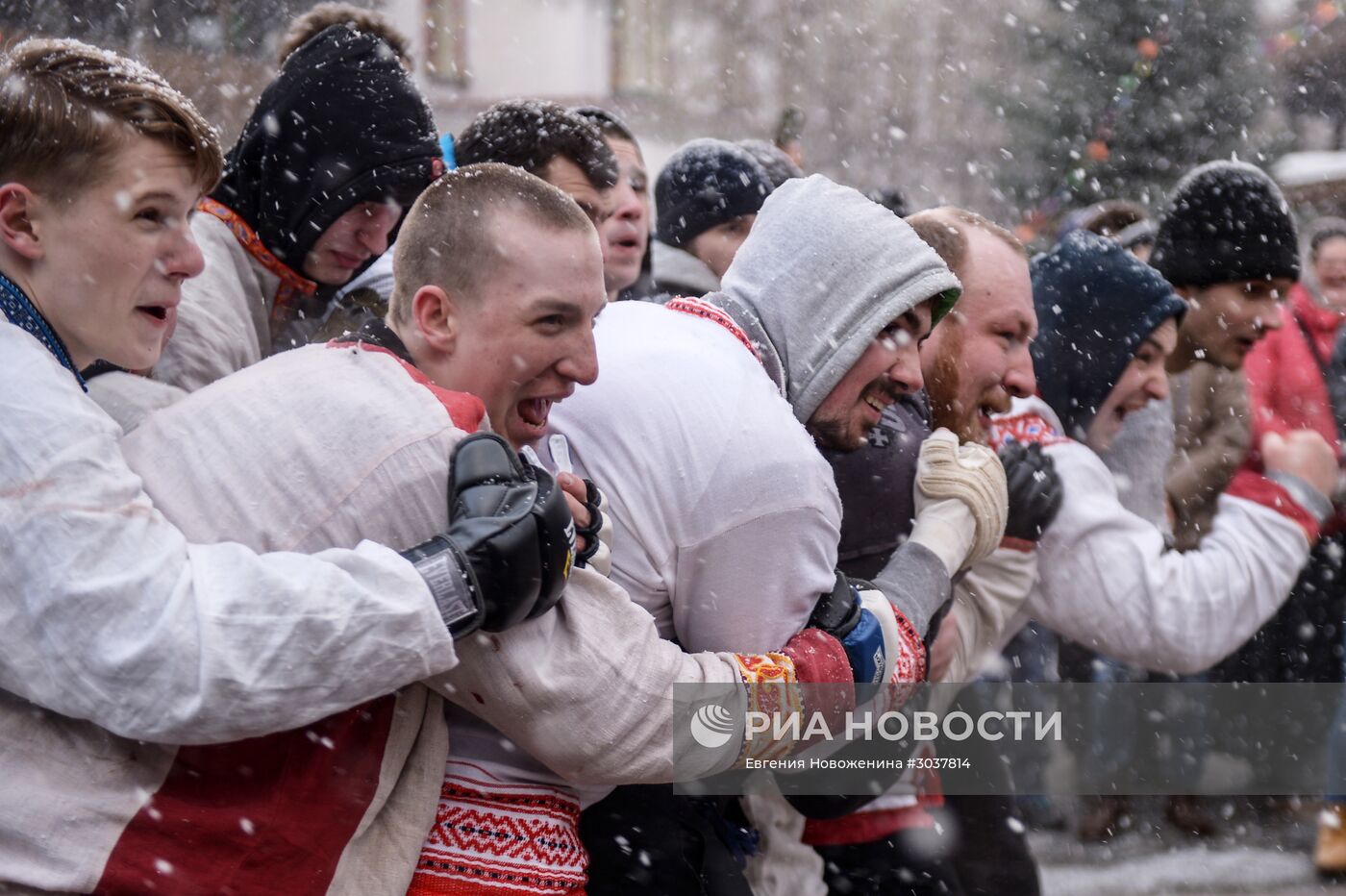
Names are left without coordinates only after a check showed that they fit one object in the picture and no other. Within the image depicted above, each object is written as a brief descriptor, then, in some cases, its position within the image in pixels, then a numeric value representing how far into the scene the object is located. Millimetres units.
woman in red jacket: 5012
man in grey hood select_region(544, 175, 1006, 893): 2354
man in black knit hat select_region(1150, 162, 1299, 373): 4543
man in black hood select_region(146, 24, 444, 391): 3209
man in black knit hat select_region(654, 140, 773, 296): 4652
